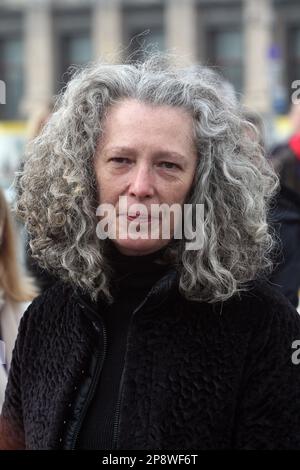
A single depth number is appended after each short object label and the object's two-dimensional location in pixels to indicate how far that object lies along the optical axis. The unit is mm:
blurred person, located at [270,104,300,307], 3655
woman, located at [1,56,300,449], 2049
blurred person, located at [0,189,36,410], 3361
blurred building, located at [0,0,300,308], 28766
